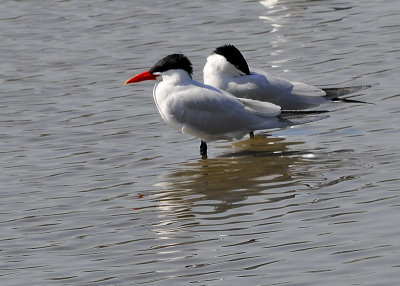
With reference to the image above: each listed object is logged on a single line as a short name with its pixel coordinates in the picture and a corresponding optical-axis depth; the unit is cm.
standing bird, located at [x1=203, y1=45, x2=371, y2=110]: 1909
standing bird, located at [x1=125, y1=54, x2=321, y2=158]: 1786
